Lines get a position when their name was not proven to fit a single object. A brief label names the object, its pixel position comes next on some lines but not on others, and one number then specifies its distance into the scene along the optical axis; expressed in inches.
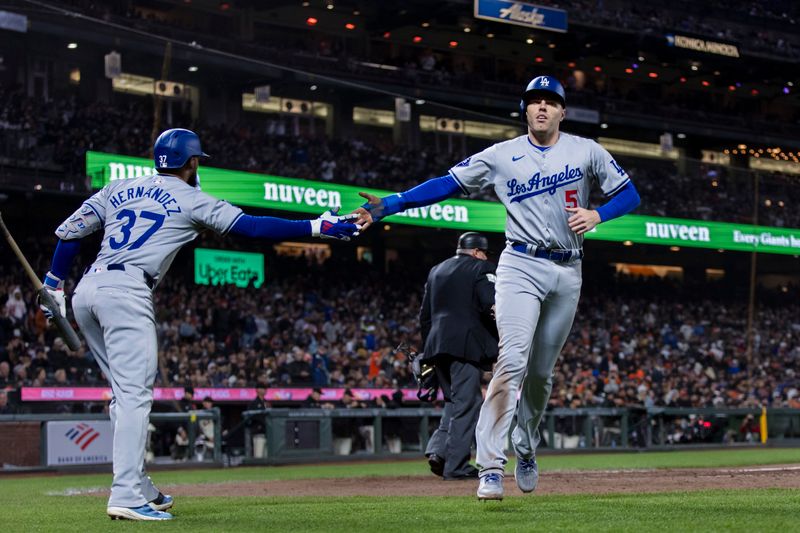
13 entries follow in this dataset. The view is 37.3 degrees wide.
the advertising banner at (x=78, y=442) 573.6
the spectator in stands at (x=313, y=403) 769.0
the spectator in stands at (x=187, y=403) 695.9
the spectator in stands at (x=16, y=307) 875.4
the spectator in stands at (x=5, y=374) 737.7
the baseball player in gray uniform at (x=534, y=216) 259.8
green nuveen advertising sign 977.5
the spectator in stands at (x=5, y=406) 602.5
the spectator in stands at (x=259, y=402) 688.4
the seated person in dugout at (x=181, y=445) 621.6
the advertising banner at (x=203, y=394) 758.5
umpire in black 376.8
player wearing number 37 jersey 235.9
